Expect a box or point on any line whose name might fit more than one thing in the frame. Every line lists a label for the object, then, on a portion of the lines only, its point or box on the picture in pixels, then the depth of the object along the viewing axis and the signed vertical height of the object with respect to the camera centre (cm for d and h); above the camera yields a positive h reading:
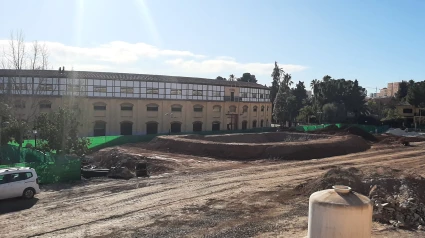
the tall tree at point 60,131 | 2869 -139
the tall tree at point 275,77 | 10756 +1068
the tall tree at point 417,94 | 8119 +513
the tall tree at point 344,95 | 9275 +535
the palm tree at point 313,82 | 10422 +961
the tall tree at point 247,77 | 12925 +1261
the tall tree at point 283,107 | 9100 +222
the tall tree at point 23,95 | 3294 +191
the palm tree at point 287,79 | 10756 +1019
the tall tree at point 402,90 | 10462 +762
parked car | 1903 -349
